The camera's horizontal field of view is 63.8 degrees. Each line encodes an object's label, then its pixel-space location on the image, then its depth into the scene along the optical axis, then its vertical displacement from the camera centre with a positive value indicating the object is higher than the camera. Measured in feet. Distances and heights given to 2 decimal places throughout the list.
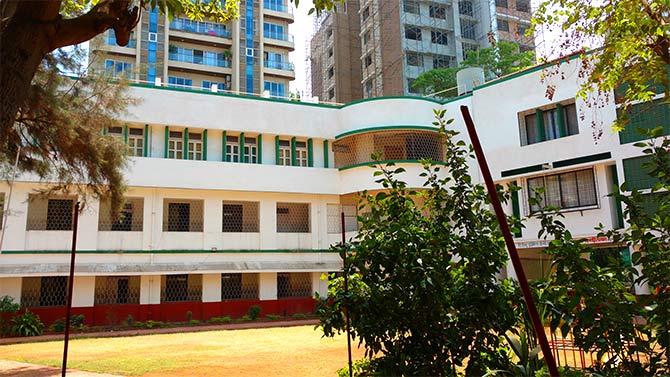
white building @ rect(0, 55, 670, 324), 60.18 +9.26
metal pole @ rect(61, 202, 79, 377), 19.61 -0.80
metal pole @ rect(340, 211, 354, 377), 15.96 -0.84
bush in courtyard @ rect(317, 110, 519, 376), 14.65 -0.74
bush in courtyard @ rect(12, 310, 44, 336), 56.29 -5.52
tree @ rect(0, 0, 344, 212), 13.75 +7.99
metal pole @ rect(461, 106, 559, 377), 9.16 +0.07
